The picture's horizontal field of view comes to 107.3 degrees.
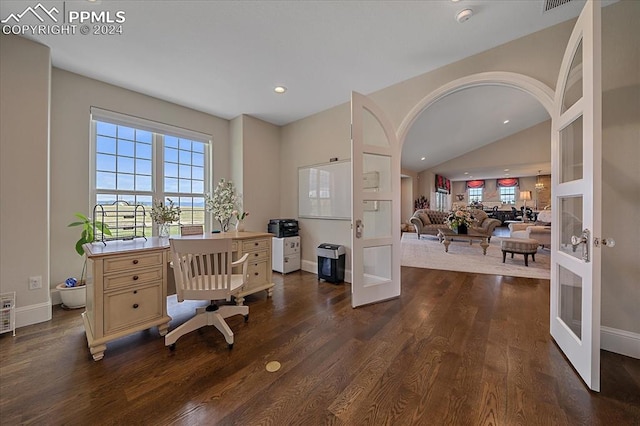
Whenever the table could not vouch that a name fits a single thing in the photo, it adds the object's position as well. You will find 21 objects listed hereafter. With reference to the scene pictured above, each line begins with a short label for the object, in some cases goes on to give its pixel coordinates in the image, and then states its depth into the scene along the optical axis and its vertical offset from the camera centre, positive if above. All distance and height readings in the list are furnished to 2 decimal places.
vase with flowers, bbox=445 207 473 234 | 5.87 -0.20
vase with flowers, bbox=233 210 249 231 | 3.14 -0.11
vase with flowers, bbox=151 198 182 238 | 2.46 -0.04
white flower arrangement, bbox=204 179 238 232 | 2.86 +0.12
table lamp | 11.41 +0.85
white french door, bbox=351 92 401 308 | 2.57 +0.10
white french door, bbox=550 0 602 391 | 1.37 +0.10
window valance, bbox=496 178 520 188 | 12.21 +1.64
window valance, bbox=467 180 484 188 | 13.26 +1.70
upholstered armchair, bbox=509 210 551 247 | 5.13 -0.42
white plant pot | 2.55 -0.92
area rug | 4.01 -0.95
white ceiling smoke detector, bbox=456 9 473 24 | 1.93 +1.66
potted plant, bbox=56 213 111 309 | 2.55 -0.82
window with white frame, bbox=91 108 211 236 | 3.04 +0.70
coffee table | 5.34 -0.57
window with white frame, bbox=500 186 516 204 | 12.44 +1.03
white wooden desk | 1.76 -0.63
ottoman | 4.19 -0.60
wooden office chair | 1.83 -0.57
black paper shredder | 3.47 -0.74
